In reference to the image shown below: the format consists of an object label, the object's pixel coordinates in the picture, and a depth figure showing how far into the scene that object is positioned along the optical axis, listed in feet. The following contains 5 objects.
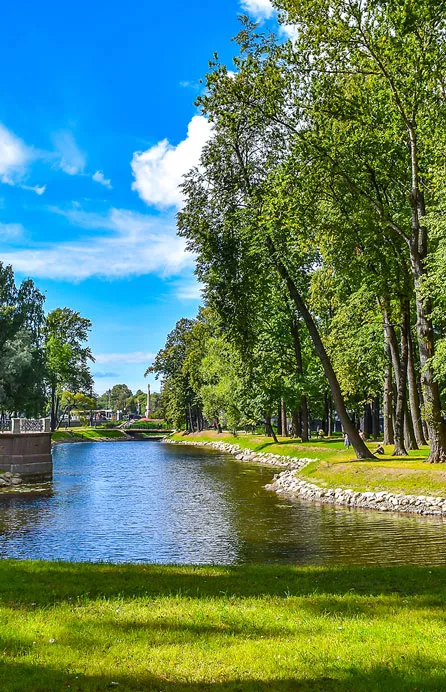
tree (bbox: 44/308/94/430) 283.38
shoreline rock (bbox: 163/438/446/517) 67.26
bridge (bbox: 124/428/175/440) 385.50
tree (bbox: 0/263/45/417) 187.52
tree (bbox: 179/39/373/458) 90.99
